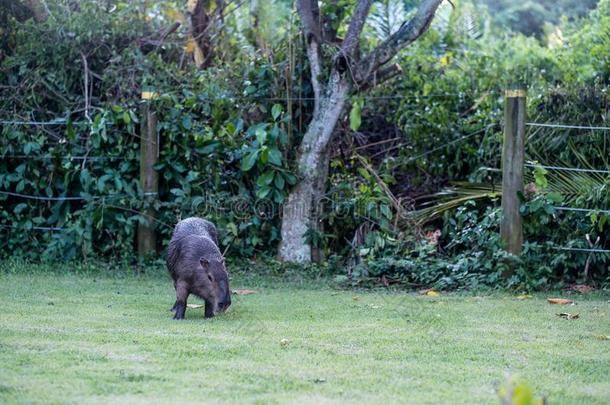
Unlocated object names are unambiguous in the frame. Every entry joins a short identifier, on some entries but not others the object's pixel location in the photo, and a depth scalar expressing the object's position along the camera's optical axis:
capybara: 14.50
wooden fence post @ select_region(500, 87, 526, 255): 17.98
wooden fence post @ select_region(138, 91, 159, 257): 20.19
